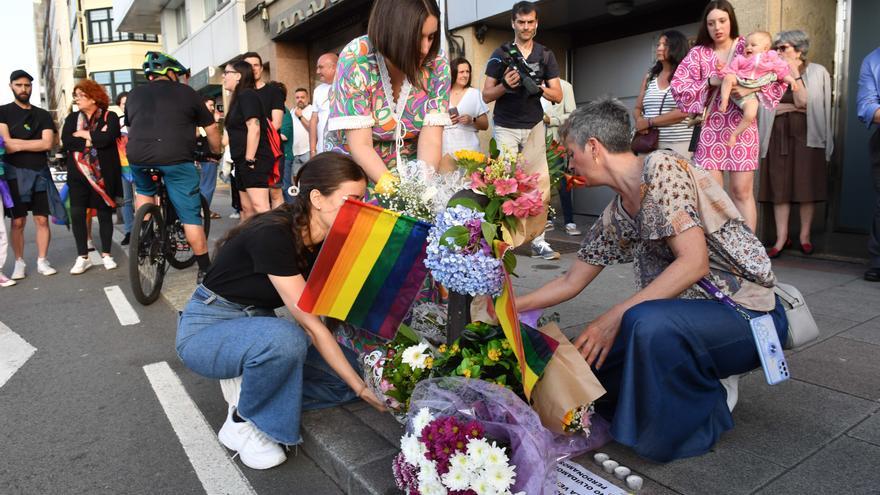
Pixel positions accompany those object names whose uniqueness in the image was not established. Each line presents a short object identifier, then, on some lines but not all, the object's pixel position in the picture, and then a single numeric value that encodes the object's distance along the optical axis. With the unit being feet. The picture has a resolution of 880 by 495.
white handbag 8.40
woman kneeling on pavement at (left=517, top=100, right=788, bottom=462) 7.50
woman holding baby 15.79
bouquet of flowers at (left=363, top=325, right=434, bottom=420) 7.84
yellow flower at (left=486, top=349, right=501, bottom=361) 7.25
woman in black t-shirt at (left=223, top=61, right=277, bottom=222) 20.24
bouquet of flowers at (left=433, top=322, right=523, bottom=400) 7.21
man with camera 18.43
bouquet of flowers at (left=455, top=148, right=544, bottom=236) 6.91
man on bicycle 17.61
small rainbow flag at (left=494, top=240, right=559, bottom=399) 6.79
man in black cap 21.62
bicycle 17.53
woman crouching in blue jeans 8.50
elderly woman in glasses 17.97
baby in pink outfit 14.97
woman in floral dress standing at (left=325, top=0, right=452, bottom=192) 9.27
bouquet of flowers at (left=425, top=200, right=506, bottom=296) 6.69
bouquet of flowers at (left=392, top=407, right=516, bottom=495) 6.10
